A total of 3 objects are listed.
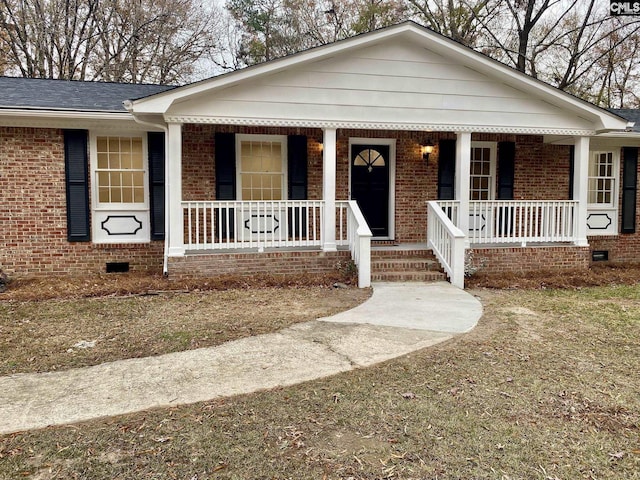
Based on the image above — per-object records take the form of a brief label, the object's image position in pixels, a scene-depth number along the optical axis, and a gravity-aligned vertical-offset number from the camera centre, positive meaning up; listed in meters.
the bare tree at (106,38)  17.67 +6.98
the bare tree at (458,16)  20.00 +8.58
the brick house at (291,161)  7.83 +0.96
